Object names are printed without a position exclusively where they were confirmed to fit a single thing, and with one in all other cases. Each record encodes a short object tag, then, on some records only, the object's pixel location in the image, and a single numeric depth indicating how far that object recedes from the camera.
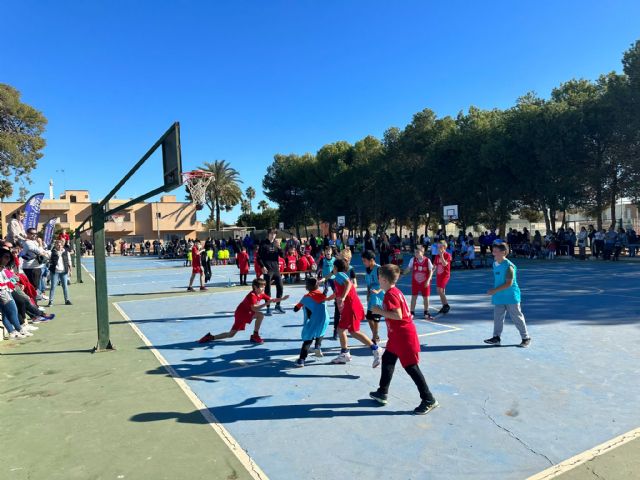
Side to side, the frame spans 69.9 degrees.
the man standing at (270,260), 11.82
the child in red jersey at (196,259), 15.38
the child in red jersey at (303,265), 16.10
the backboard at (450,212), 27.87
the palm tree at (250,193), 90.94
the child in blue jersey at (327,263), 10.91
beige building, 63.88
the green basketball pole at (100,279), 7.56
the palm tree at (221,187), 59.00
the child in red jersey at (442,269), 9.91
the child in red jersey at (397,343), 4.70
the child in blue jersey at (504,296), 7.16
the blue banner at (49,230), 18.21
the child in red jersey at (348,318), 6.56
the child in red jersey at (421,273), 9.27
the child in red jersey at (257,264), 11.97
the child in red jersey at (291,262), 17.80
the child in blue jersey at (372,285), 7.16
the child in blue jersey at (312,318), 6.48
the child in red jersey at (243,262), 16.98
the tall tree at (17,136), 35.69
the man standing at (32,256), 11.59
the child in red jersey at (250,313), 7.84
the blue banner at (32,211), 14.84
